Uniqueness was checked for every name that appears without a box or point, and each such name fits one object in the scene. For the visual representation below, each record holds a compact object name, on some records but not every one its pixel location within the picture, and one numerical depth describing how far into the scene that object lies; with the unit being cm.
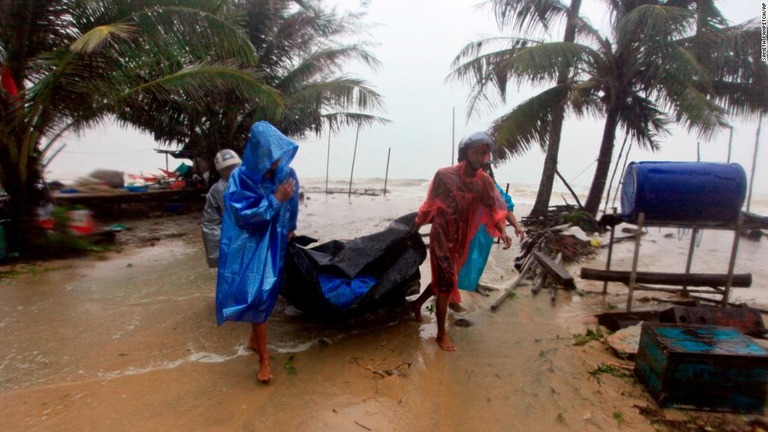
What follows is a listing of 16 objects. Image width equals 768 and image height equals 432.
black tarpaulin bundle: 315
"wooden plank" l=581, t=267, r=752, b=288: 412
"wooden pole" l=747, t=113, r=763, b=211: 937
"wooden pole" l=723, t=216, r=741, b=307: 359
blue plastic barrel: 349
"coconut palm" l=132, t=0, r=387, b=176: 939
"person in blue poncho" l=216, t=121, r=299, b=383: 250
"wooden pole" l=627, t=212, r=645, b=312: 361
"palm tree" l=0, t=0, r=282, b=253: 512
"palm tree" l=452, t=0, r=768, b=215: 667
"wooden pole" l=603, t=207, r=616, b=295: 465
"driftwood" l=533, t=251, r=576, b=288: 442
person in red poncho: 320
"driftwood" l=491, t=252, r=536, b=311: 426
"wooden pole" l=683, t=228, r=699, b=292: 446
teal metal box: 237
